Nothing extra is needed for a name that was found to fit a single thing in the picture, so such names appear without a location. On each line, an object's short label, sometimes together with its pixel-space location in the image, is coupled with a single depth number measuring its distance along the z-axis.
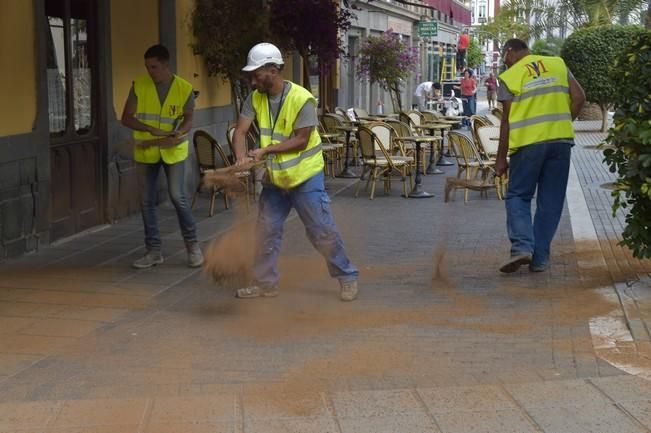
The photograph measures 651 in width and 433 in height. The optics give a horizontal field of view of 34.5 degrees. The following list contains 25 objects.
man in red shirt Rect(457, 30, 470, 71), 52.64
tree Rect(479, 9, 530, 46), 38.93
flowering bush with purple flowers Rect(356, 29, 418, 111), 23.88
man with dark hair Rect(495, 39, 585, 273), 7.99
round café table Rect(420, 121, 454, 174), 16.69
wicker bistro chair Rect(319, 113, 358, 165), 17.10
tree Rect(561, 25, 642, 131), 23.09
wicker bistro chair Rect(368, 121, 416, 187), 14.45
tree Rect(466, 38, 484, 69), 67.23
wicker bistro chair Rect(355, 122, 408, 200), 13.84
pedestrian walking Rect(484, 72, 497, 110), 42.00
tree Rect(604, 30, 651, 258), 6.90
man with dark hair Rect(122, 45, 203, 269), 8.38
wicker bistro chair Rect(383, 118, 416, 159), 15.21
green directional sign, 35.88
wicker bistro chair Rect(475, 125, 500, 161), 14.41
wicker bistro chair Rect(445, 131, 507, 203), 13.40
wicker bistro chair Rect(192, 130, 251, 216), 12.02
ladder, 52.77
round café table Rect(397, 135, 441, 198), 13.91
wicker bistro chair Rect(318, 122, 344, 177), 15.67
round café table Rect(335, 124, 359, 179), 16.50
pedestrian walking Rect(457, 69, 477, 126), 32.94
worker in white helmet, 6.88
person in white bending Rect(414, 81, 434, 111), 29.47
